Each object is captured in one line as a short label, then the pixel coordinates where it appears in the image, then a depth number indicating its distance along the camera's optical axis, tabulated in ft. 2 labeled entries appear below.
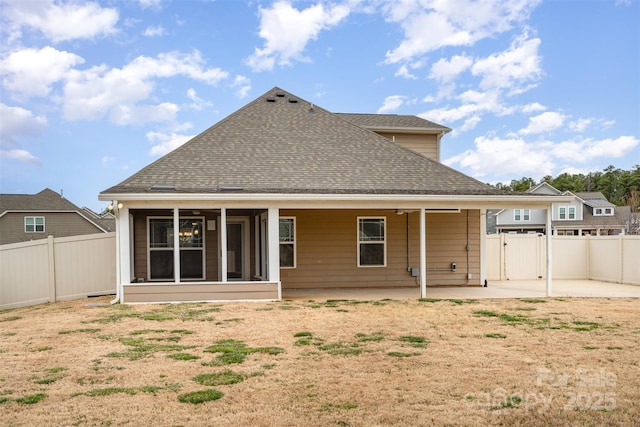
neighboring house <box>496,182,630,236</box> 144.36
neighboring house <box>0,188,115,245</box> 105.91
